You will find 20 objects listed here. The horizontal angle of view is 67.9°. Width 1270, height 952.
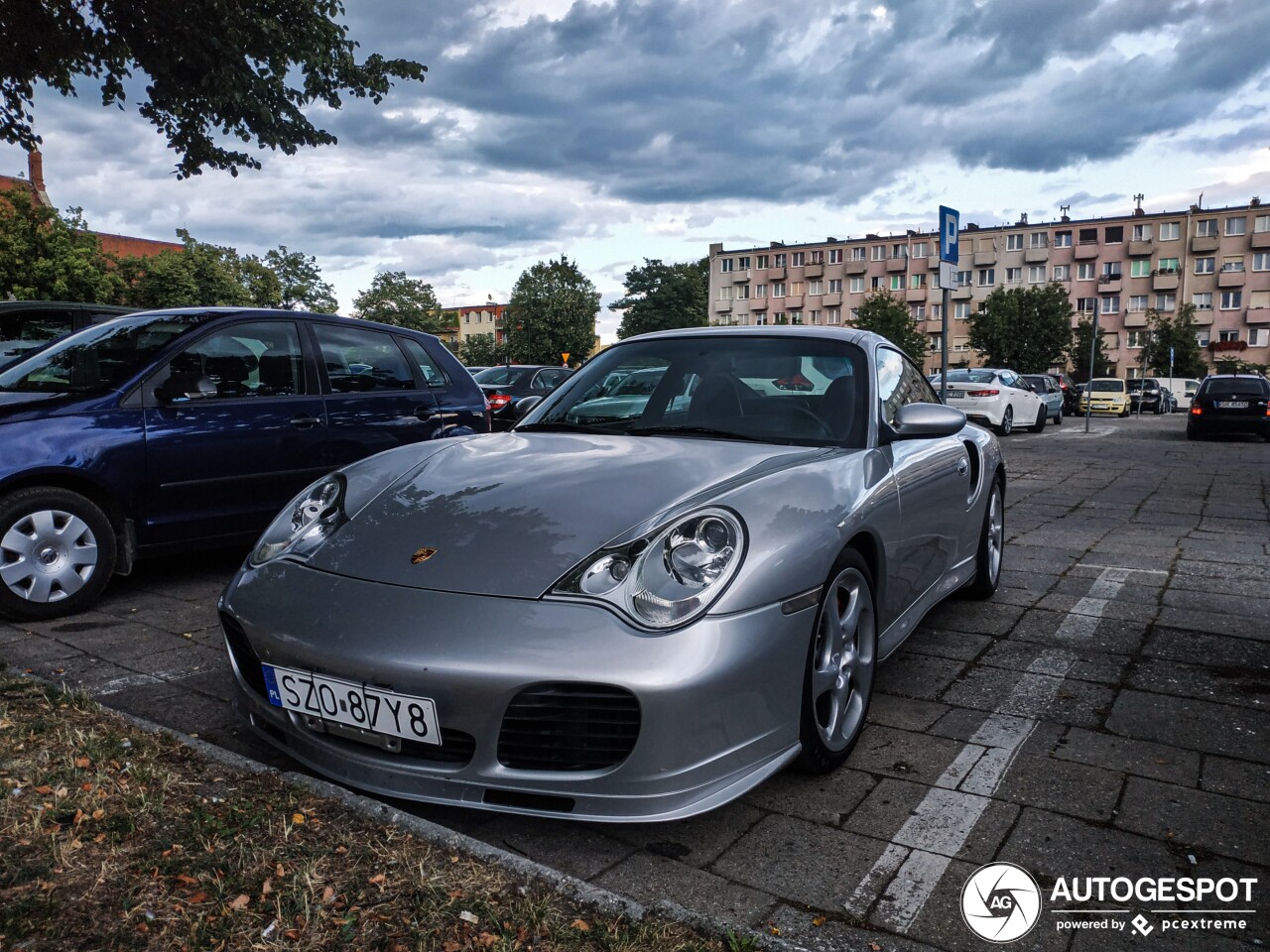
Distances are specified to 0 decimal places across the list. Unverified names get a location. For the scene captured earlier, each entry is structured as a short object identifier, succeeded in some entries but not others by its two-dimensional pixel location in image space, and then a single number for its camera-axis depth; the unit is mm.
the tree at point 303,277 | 74375
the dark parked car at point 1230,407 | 18422
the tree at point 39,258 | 28109
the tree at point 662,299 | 90750
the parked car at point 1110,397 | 35312
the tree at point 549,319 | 73125
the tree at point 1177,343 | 62062
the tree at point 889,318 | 65125
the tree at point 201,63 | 7465
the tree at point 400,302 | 91812
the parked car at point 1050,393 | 25156
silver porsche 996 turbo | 2186
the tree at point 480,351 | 104844
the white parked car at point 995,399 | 19609
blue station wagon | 4336
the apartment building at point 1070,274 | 74000
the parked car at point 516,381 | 14938
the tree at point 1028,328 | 57375
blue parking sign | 9711
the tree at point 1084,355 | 60272
